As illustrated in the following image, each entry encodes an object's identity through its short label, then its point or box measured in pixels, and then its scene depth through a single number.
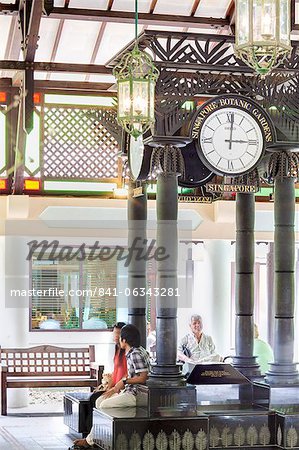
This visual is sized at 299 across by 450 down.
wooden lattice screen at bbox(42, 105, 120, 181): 12.15
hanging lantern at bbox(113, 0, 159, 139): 8.06
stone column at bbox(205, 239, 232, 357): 14.17
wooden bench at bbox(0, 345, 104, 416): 12.05
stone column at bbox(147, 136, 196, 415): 8.41
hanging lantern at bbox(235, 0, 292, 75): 5.28
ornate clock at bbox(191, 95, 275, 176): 8.55
